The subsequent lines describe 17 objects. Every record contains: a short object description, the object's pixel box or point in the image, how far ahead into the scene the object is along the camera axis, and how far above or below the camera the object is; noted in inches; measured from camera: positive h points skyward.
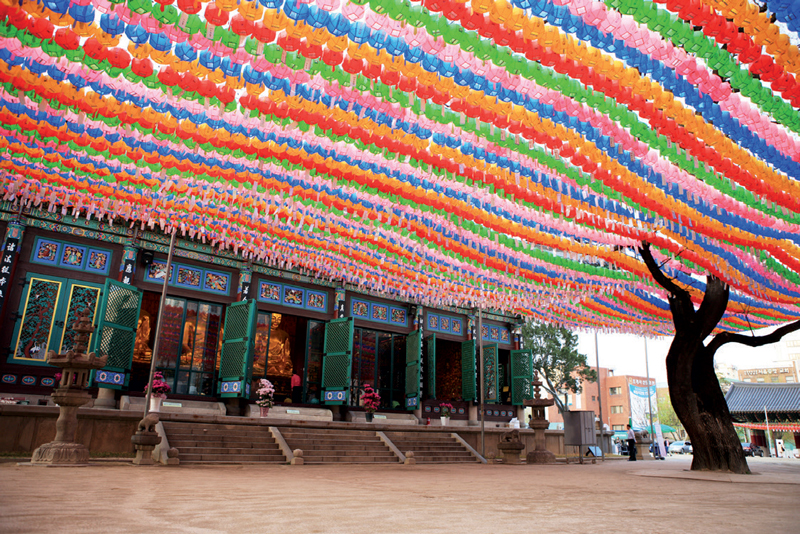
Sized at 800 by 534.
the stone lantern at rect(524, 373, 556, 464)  541.3 -27.6
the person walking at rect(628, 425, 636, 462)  677.3 -50.1
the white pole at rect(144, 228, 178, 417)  348.8 +20.0
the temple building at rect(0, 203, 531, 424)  438.3 +69.5
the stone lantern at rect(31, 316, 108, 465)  294.8 -2.8
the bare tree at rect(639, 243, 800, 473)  380.8 +27.7
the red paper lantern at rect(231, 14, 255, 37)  171.5 +117.7
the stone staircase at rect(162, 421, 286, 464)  358.9 -34.7
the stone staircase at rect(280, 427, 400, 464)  407.8 -37.7
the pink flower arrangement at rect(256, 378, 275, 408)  478.6 +2.6
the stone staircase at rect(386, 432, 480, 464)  470.3 -41.0
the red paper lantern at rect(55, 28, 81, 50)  182.5 +118.7
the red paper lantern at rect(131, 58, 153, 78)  197.9 +119.0
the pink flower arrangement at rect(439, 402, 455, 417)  613.0 -6.7
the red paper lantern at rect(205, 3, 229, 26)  167.6 +118.3
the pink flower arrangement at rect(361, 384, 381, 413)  554.9 -1.3
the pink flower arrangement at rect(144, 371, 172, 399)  408.7 +3.7
